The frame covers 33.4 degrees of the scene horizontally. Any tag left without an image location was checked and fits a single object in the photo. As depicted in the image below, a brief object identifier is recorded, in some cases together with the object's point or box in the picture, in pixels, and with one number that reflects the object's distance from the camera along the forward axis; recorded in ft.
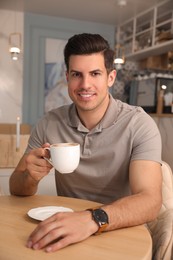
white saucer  3.22
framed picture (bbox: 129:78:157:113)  13.19
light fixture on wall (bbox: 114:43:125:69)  12.74
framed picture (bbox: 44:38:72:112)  15.28
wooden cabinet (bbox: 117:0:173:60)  13.16
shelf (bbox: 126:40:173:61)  12.96
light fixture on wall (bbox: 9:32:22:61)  14.43
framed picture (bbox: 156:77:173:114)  12.61
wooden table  2.43
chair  3.57
